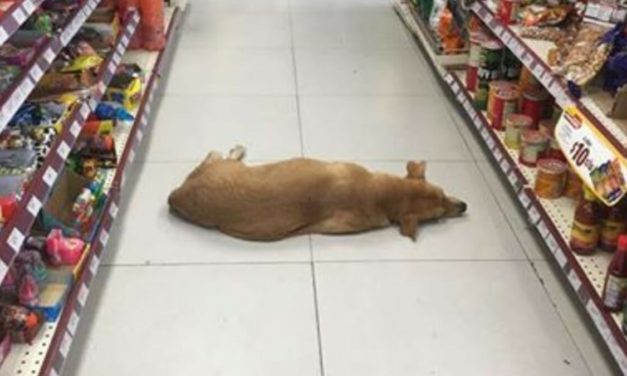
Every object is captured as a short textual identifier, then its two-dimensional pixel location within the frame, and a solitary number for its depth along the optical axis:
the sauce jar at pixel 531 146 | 2.86
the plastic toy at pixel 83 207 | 2.42
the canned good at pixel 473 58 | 3.44
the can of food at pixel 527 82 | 3.11
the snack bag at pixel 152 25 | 3.82
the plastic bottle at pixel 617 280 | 2.01
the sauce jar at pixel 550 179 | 2.65
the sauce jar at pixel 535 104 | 3.05
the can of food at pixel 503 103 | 3.15
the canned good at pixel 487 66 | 3.31
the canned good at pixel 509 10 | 3.08
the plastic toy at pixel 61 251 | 2.19
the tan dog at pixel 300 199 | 2.66
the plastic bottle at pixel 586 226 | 2.32
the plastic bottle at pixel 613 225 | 2.32
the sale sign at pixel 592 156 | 2.05
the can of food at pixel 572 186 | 2.68
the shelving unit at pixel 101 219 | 1.87
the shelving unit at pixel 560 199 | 2.13
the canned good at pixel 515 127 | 3.01
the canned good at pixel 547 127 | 2.93
